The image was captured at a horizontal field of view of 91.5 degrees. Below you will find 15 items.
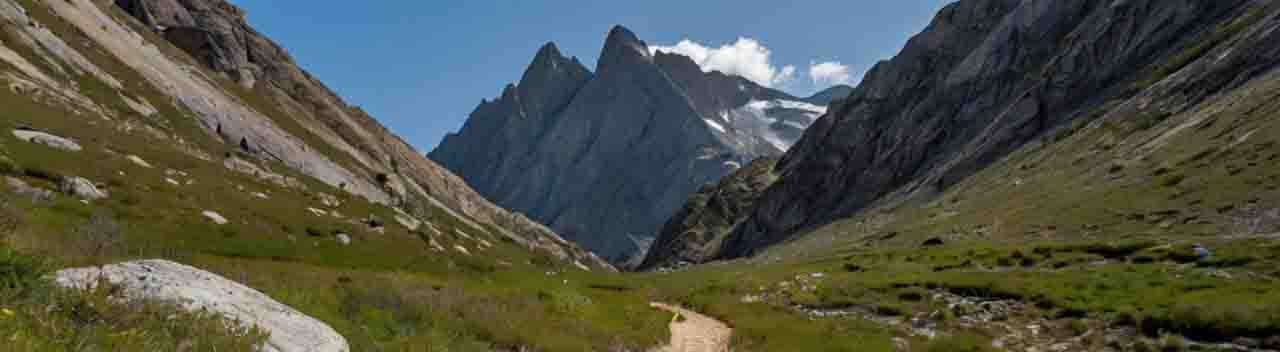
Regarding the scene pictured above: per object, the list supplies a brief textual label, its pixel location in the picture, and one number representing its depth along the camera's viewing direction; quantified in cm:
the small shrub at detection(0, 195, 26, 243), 788
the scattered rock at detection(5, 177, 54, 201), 2222
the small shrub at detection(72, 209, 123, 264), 942
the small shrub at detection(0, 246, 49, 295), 583
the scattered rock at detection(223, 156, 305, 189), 5258
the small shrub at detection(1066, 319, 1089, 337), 1873
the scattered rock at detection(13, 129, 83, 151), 3066
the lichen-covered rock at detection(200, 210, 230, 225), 2838
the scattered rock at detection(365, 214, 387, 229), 4384
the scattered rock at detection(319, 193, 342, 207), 4819
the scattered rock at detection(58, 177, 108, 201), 2478
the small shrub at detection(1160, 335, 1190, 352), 1541
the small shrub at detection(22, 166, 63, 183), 2542
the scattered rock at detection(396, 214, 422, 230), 5053
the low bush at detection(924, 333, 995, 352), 1734
